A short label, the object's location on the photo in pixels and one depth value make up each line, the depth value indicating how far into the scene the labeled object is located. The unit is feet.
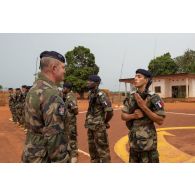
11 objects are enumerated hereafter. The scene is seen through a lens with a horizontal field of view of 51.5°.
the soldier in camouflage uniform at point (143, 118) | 9.16
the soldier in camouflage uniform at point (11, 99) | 32.81
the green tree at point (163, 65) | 98.83
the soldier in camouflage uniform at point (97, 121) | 12.83
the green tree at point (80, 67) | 92.55
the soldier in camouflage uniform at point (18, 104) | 29.22
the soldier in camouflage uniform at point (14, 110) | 31.52
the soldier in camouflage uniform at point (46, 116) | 5.90
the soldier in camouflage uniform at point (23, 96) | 25.76
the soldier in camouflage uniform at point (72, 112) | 15.34
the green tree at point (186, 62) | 104.24
